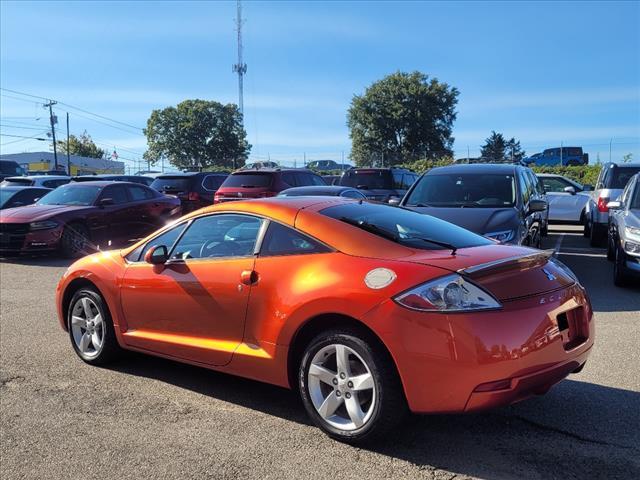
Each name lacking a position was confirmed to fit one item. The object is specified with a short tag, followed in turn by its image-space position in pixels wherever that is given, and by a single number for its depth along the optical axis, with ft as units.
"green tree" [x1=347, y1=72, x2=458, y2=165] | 199.11
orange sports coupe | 10.43
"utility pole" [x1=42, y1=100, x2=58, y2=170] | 239.09
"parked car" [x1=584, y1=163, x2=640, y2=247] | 39.83
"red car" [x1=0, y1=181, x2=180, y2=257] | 39.37
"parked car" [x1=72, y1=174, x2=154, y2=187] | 60.75
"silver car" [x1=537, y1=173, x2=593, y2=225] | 55.67
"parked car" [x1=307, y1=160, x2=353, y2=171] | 181.31
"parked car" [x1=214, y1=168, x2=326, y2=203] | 47.55
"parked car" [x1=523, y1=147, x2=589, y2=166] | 125.49
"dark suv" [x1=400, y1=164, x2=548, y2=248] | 25.29
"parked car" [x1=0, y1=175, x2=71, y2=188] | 59.72
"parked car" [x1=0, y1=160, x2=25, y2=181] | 90.94
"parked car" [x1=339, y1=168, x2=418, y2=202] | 52.70
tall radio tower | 244.16
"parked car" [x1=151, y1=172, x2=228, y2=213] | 56.64
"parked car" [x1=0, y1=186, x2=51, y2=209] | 48.31
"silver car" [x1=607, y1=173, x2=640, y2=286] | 25.36
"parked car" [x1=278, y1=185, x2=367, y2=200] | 38.86
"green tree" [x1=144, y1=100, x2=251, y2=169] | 279.69
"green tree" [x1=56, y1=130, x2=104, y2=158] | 322.96
